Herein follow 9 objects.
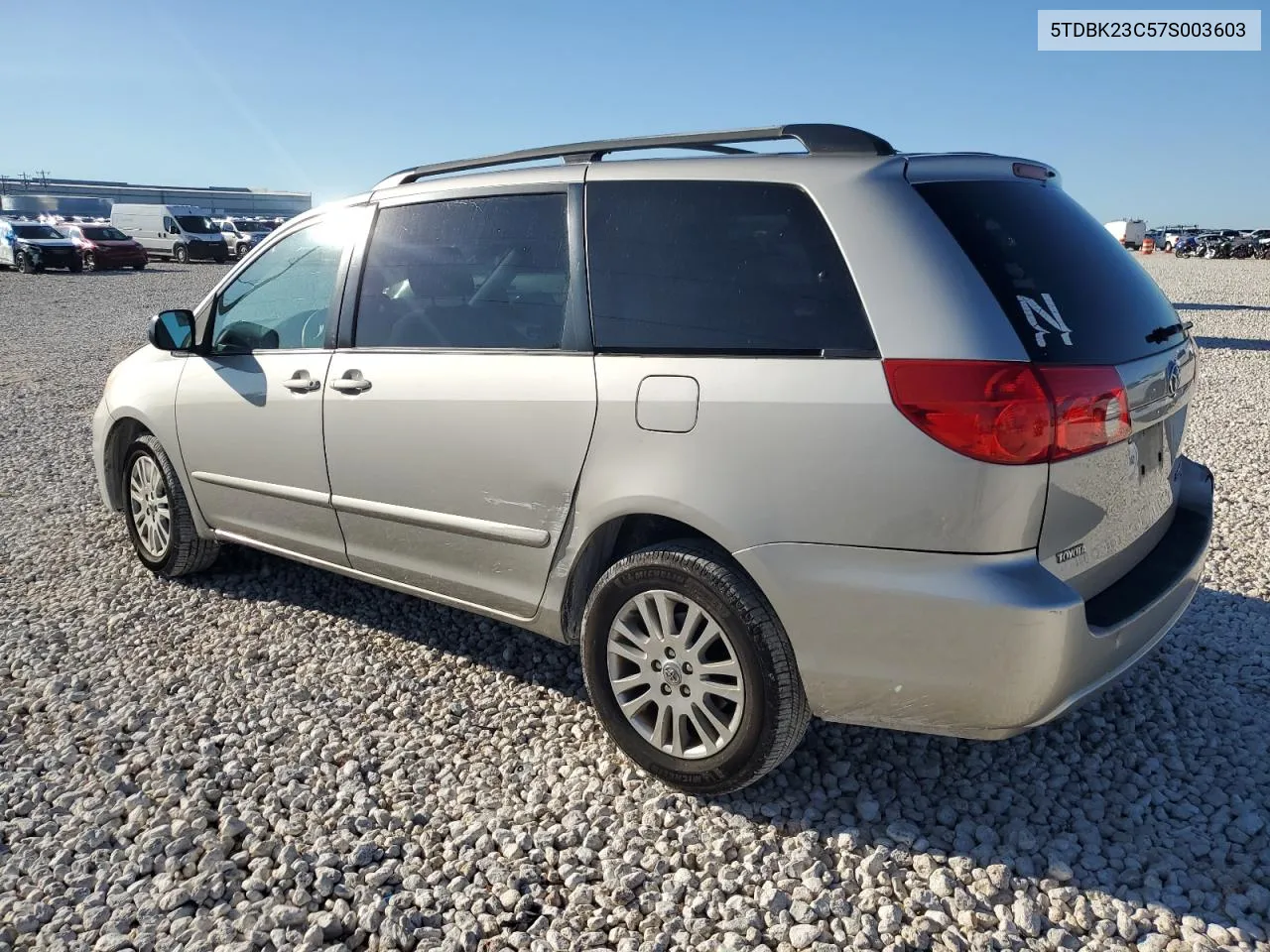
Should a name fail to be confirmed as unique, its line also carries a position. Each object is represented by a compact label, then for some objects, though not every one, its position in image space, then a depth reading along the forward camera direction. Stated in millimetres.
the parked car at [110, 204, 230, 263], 36500
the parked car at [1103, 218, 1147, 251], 62456
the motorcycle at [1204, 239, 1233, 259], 52312
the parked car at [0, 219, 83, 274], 29641
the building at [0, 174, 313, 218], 110494
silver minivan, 2391
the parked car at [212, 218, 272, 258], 37438
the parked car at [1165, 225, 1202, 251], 63475
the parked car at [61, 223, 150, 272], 30875
